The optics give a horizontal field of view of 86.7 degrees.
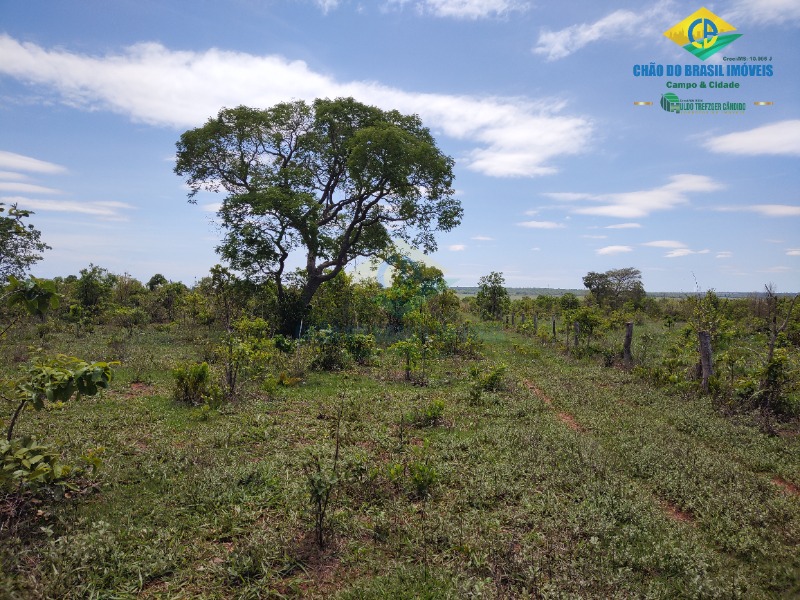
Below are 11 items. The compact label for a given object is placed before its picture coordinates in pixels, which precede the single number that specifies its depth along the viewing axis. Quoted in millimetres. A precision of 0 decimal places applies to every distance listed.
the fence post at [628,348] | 14758
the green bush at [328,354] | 14266
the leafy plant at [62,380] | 3451
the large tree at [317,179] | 20547
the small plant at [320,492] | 4566
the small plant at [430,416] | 8750
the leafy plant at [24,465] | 3906
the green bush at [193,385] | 9625
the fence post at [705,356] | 11094
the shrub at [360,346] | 15125
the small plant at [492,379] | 11844
